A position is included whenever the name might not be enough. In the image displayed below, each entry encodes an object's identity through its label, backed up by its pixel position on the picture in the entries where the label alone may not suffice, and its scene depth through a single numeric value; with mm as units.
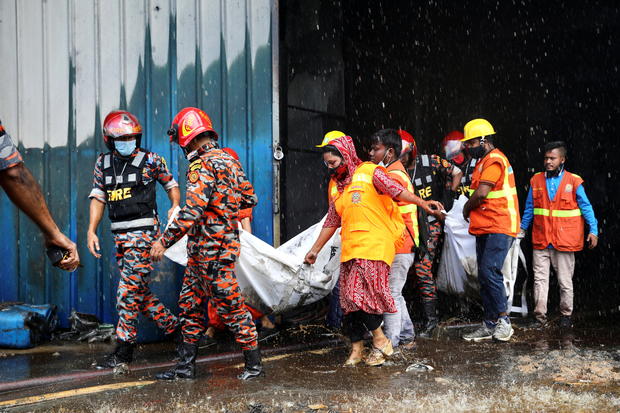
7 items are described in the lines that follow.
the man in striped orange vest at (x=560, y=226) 7551
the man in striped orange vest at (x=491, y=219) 6547
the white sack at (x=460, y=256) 7586
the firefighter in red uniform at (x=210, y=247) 5148
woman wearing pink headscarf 5492
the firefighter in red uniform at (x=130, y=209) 5812
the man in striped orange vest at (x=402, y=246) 5980
